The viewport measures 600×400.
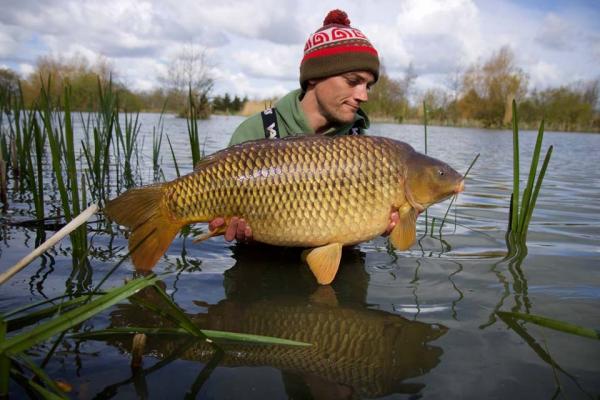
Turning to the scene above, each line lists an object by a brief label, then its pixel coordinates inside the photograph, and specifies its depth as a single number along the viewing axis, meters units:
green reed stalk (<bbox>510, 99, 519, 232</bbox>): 2.58
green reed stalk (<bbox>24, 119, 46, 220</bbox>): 2.43
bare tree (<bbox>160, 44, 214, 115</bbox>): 32.57
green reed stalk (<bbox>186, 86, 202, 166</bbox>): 2.87
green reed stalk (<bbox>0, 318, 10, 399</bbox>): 0.98
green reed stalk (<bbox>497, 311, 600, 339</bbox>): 1.11
